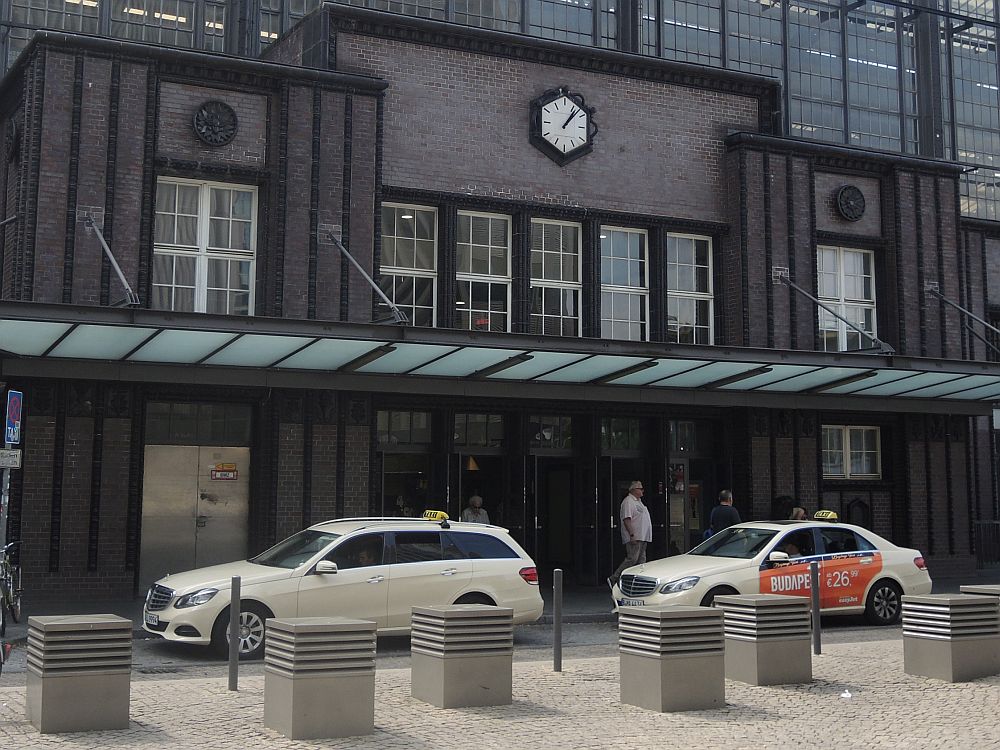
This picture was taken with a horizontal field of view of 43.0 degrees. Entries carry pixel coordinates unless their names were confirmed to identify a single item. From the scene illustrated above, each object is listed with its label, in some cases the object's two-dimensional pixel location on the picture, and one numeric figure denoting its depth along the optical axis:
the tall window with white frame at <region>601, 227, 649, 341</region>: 23.70
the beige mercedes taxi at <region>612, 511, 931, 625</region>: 16.09
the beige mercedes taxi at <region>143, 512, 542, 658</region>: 13.89
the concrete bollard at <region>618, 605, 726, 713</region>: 10.52
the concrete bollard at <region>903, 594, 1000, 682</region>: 12.23
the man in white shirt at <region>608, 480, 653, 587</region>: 19.47
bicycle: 14.74
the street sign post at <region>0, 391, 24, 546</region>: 15.16
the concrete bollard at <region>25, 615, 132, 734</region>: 9.27
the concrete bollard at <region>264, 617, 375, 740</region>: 9.29
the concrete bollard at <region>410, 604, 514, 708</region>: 10.50
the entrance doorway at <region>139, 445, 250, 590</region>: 19.84
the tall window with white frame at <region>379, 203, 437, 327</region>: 21.84
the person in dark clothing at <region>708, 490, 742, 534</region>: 20.03
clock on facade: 23.02
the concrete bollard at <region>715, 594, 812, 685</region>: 11.79
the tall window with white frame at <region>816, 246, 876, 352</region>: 25.42
